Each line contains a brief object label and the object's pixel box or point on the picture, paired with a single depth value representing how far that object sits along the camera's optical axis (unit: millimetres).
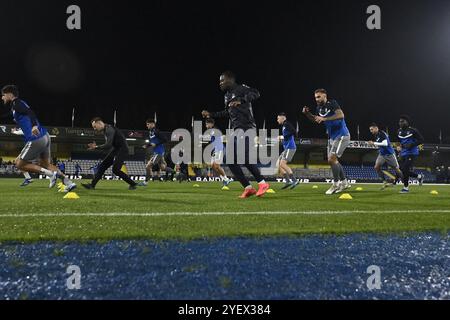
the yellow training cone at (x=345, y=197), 6961
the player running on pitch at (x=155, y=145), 13930
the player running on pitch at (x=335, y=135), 8703
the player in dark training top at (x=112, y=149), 8836
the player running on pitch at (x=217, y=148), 12086
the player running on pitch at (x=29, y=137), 7051
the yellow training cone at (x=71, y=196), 6039
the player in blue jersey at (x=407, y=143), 11109
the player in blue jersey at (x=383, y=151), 12620
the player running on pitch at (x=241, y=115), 6441
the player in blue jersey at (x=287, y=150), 11844
